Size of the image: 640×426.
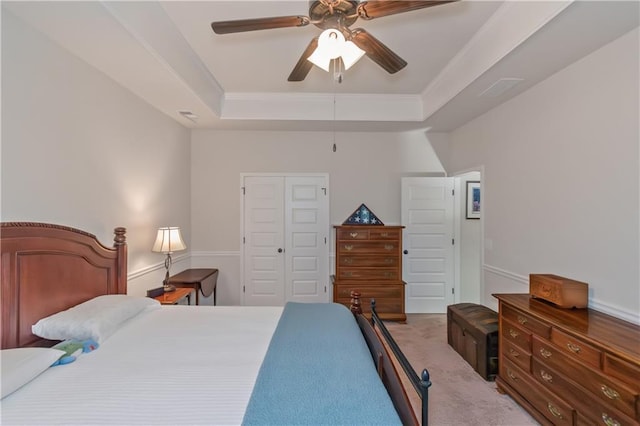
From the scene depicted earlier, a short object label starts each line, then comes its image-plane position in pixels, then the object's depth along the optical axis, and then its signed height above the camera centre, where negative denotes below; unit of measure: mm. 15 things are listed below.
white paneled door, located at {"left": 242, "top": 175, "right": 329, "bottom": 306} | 4434 -329
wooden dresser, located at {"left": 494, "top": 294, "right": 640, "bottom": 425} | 1535 -878
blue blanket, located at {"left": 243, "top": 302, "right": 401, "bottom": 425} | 1065 -701
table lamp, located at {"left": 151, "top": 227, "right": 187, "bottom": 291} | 3100 -299
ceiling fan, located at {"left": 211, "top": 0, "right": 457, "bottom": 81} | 1514 +1033
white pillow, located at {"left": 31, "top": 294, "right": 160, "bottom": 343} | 1725 -634
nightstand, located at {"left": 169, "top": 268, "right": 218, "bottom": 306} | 3584 -798
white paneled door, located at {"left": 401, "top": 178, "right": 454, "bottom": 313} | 4402 -420
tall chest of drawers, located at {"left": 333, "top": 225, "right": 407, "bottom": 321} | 4016 -697
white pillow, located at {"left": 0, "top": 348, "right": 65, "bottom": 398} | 1209 -651
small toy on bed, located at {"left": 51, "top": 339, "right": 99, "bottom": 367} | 1494 -708
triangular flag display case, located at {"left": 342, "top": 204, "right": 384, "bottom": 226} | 4379 -34
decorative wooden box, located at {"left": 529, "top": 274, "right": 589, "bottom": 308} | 2127 -542
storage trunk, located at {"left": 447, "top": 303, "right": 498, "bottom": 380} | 2650 -1130
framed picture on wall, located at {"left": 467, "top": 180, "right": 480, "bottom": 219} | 4504 +227
